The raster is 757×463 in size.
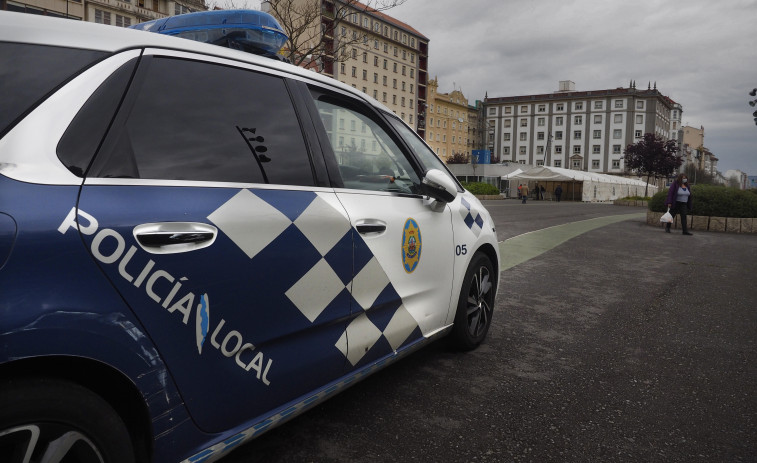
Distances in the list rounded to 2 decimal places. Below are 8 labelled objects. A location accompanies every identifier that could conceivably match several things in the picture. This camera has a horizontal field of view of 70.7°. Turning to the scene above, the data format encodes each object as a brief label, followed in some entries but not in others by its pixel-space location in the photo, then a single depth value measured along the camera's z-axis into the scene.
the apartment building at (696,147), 142.77
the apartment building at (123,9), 45.75
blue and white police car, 1.30
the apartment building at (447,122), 94.84
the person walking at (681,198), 14.07
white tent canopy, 38.69
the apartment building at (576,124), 95.12
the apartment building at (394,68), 76.06
